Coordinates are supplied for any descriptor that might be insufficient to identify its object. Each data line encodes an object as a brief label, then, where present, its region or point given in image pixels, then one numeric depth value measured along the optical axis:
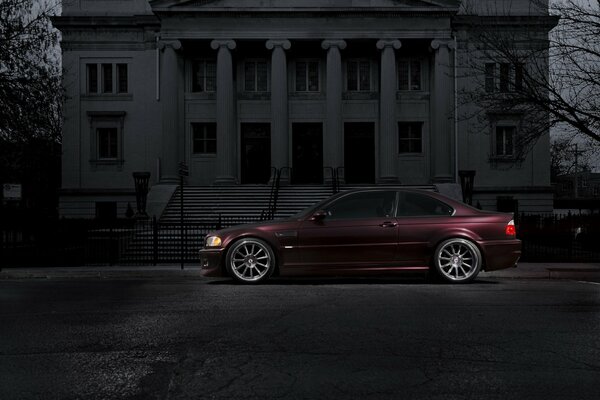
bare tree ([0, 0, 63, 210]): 23.86
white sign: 24.86
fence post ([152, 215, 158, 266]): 16.14
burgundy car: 11.09
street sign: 18.16
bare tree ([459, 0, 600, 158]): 18.16
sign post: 15.50
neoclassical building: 35.59
